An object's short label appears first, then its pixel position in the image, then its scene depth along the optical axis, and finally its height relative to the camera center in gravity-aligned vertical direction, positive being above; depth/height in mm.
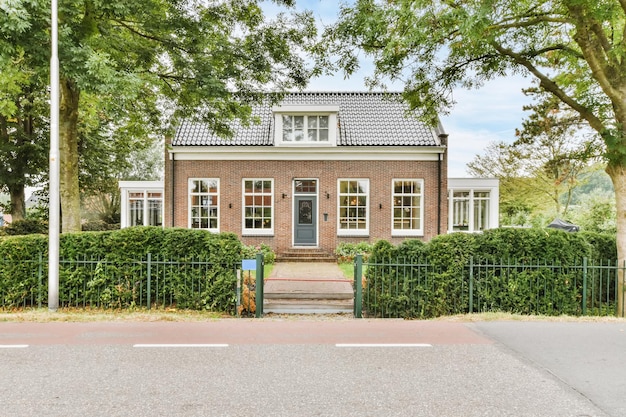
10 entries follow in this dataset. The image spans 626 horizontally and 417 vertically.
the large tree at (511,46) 7609 +3408
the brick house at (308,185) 18359 +905
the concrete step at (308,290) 10445 -2249
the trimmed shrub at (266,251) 16875 -1925
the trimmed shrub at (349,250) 17453 -1919
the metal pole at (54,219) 7910 -288
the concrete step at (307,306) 9309 -2376
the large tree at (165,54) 8289 +3674
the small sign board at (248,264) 7980 -1139
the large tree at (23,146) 20328 +2857
